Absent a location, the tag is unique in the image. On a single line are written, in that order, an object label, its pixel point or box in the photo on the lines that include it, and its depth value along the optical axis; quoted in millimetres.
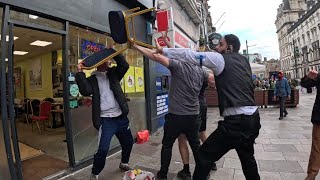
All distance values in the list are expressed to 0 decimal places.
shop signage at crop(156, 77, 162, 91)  6830
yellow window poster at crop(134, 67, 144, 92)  5931
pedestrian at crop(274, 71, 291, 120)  8509
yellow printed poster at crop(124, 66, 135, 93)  5514
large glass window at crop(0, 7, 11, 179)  3060
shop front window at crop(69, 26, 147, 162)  4092
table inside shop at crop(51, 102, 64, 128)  7674
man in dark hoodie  3143
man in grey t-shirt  3086
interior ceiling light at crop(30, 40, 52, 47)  6538
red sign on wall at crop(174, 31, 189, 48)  9260
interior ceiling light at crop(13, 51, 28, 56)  8558
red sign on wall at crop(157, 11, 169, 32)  6292
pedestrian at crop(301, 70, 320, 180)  2987
